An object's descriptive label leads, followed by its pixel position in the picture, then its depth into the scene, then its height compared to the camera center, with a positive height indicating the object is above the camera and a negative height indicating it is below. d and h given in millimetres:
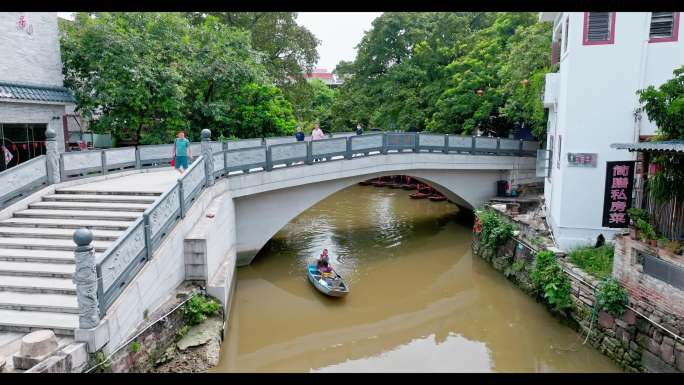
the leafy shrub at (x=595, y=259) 11366 -2920
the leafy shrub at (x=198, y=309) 9352 -3405
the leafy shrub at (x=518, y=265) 13906 -3650
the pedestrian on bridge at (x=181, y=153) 13211 -522
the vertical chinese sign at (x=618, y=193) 11148 -1213
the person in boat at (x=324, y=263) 14048 -3679
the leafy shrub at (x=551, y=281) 11383 -3421
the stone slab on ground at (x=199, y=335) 8883 -3766
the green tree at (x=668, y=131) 9211 +204
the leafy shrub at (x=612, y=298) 9734 -3172
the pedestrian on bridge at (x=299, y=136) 18406 -12
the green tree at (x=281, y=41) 30500 +6032
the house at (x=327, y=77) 72800 +9451
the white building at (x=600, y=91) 12023 +1249
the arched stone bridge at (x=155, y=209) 7659 -1778
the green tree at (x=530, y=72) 17938 +2537
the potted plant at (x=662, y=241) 9117 -1883
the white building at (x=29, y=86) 13758 +1363
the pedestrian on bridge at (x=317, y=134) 18406 +73
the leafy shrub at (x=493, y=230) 15414 -2972
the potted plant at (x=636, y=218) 9695 -1547
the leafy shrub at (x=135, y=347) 7699 -3370
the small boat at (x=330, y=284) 12984 -4002
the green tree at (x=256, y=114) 21234 +935
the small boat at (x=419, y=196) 28891 -3458
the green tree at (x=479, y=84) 23547 +2678
